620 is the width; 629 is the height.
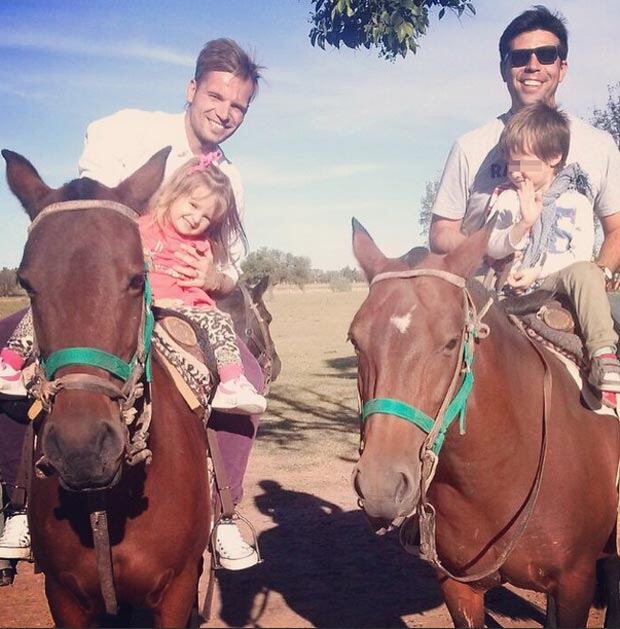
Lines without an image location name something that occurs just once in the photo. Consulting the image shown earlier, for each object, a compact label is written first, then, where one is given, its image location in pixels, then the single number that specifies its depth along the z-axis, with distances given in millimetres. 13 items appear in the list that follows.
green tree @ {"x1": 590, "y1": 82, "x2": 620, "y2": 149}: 17152
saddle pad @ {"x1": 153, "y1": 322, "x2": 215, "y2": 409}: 3645
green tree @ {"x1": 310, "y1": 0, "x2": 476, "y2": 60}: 5918
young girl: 3861
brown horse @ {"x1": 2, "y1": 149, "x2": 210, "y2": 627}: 2545
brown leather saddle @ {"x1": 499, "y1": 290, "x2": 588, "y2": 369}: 4027
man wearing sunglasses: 4719
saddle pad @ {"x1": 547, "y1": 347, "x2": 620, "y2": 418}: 3836
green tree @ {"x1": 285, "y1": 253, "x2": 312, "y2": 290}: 98000
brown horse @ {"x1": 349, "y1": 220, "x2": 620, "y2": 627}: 2904
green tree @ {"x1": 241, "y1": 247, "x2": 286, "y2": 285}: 73006
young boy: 3850
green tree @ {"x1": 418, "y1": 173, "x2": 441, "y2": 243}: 45444
